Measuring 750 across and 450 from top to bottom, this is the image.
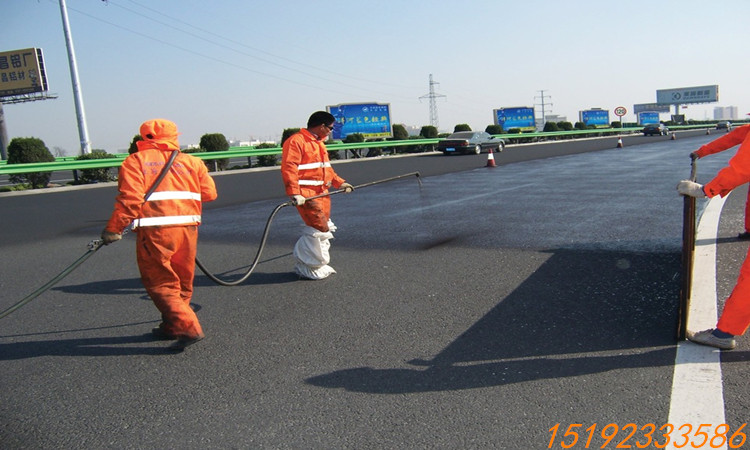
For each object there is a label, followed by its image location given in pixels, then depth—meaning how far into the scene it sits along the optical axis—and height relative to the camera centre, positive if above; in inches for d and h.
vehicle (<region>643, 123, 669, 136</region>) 2197.3 -52.2
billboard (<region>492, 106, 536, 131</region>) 2258.9 +47.0
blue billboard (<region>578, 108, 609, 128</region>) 2906.0 +24.0
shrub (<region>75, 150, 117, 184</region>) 854.5 -10.0
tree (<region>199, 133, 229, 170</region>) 1099.3 +29.1
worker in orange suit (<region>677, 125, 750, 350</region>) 134.9 -41.3
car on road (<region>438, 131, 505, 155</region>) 1306.6 -20.6
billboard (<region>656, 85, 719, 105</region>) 5123.0 +160.6
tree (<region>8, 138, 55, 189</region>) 813.2 +28.4
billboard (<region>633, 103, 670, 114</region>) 5497.0 +83.6
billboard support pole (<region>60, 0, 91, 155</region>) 1056.8 +151.6
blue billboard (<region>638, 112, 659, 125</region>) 3676.2 -7.0
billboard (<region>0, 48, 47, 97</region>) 2330.2 +420.8
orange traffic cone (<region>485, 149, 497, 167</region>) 878.5 -44.7
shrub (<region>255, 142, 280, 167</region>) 1130.7 -14.9
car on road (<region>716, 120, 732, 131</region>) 2469.0 -73.3
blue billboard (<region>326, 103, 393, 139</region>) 1688.0 +70.4
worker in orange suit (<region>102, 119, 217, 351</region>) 152.6 -14.8
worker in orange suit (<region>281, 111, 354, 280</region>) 223.0 -13.5
